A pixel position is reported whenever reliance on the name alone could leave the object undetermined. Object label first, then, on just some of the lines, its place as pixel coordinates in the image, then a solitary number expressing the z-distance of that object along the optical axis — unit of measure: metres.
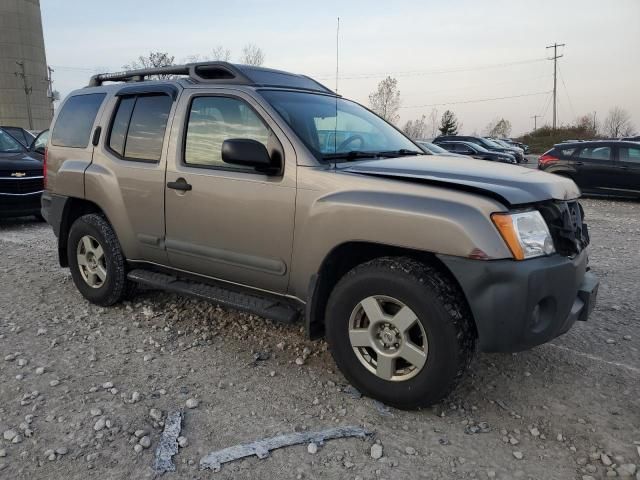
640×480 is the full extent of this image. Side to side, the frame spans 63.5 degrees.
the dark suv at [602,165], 12.31
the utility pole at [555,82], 64.85
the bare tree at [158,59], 40.83
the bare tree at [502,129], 75.88
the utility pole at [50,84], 64.17
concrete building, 74.38
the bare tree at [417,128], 68.41
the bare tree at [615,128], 69.28
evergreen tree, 65.38
